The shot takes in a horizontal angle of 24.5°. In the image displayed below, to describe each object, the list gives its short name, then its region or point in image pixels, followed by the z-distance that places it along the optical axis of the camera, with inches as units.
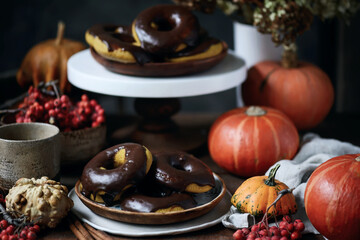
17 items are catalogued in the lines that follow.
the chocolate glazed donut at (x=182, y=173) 40.3
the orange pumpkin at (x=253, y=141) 45.9
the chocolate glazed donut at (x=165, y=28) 46.2
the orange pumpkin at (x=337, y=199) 37.6
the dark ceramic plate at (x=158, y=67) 46.5
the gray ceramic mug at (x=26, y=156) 41.4
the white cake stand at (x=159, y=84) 46.2
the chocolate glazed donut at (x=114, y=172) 39.8
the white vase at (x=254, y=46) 54.3
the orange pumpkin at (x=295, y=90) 51.1
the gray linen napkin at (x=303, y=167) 40.4
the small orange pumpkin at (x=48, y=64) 52.1
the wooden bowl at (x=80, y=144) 45.8
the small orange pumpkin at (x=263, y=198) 40.6
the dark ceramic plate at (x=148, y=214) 39.4
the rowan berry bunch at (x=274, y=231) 39.1
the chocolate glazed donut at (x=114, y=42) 46.2
